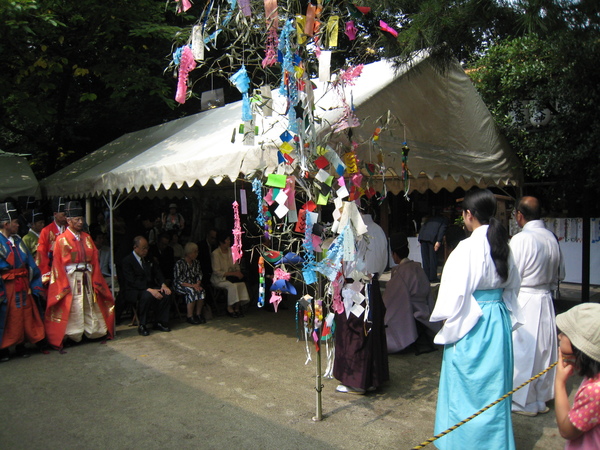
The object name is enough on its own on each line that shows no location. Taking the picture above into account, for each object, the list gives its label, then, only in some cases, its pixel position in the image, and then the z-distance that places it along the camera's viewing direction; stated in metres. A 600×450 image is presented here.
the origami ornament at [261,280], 3.74
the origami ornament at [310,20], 3.46
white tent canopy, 4.46
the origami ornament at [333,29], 3.60
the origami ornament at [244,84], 3.67
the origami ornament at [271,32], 3.61
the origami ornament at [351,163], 3.79
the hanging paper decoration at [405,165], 4.42
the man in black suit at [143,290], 6.39
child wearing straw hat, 1.82
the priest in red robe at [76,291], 5.77
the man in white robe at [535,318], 3.90
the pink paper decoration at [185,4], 3.87
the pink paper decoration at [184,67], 4.10
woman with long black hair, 2.96
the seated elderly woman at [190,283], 6.89
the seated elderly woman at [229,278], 7.21
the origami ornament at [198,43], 3.99
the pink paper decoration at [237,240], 3.98
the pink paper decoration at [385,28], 3.83
